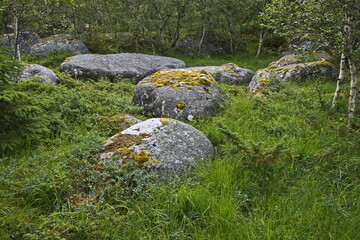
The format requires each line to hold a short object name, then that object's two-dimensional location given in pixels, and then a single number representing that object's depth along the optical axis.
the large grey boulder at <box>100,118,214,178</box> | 3.81
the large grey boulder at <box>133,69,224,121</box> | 6.91
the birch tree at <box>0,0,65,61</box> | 8.48
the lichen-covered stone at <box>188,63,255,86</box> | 12.41
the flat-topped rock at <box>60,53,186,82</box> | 13.02
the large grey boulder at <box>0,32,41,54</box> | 19.20
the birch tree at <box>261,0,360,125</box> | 4.96
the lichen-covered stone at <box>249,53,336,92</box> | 10.39
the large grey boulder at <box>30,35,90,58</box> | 20.00
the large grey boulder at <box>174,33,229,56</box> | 23.39
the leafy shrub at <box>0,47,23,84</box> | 4.38
